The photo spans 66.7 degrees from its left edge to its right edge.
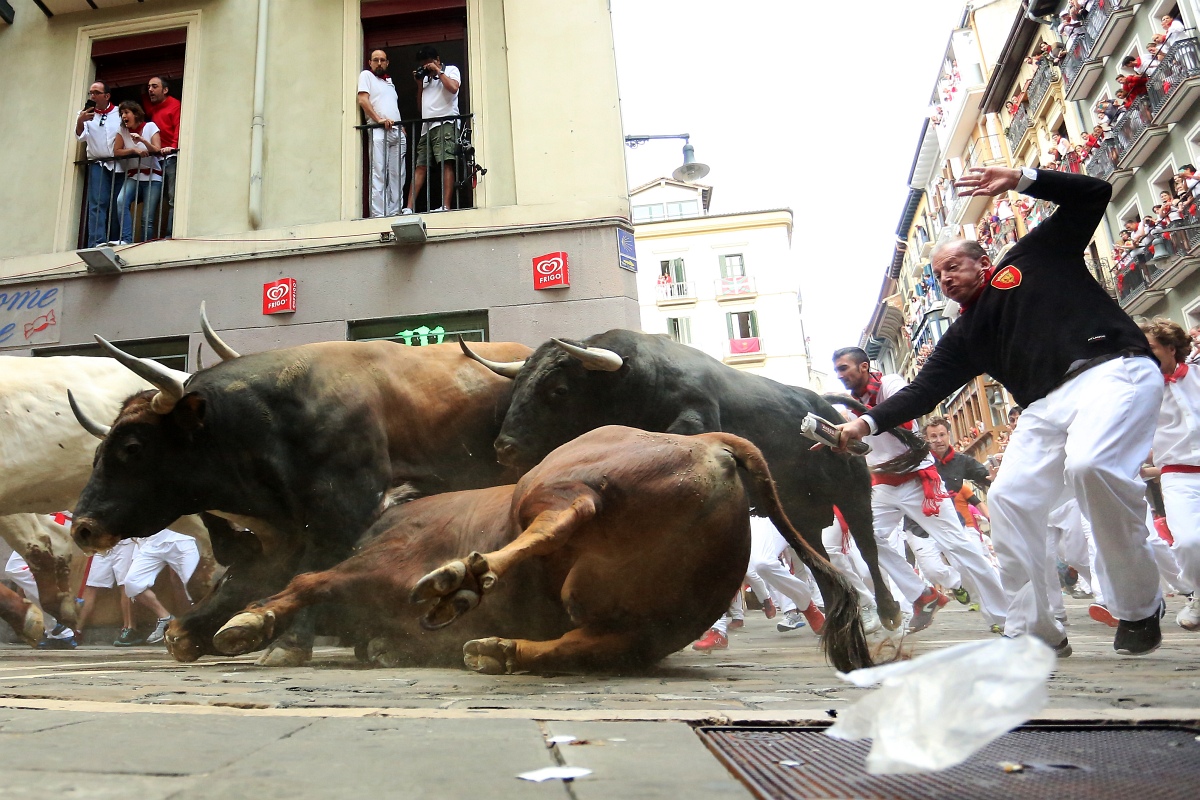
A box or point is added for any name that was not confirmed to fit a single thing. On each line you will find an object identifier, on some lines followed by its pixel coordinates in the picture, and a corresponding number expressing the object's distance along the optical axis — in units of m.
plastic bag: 1.22
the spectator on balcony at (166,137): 10.69
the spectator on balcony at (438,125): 10.11
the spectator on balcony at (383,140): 10.16
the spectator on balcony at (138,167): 10.50
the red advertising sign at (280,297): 9.35
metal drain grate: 1.36
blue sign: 9.24
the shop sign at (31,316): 9.80
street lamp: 16.23
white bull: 6.28
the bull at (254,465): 4.80
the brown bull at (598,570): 3.26
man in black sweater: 3.79
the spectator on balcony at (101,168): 10.52
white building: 44.19
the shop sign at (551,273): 9.13
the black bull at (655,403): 5.29
